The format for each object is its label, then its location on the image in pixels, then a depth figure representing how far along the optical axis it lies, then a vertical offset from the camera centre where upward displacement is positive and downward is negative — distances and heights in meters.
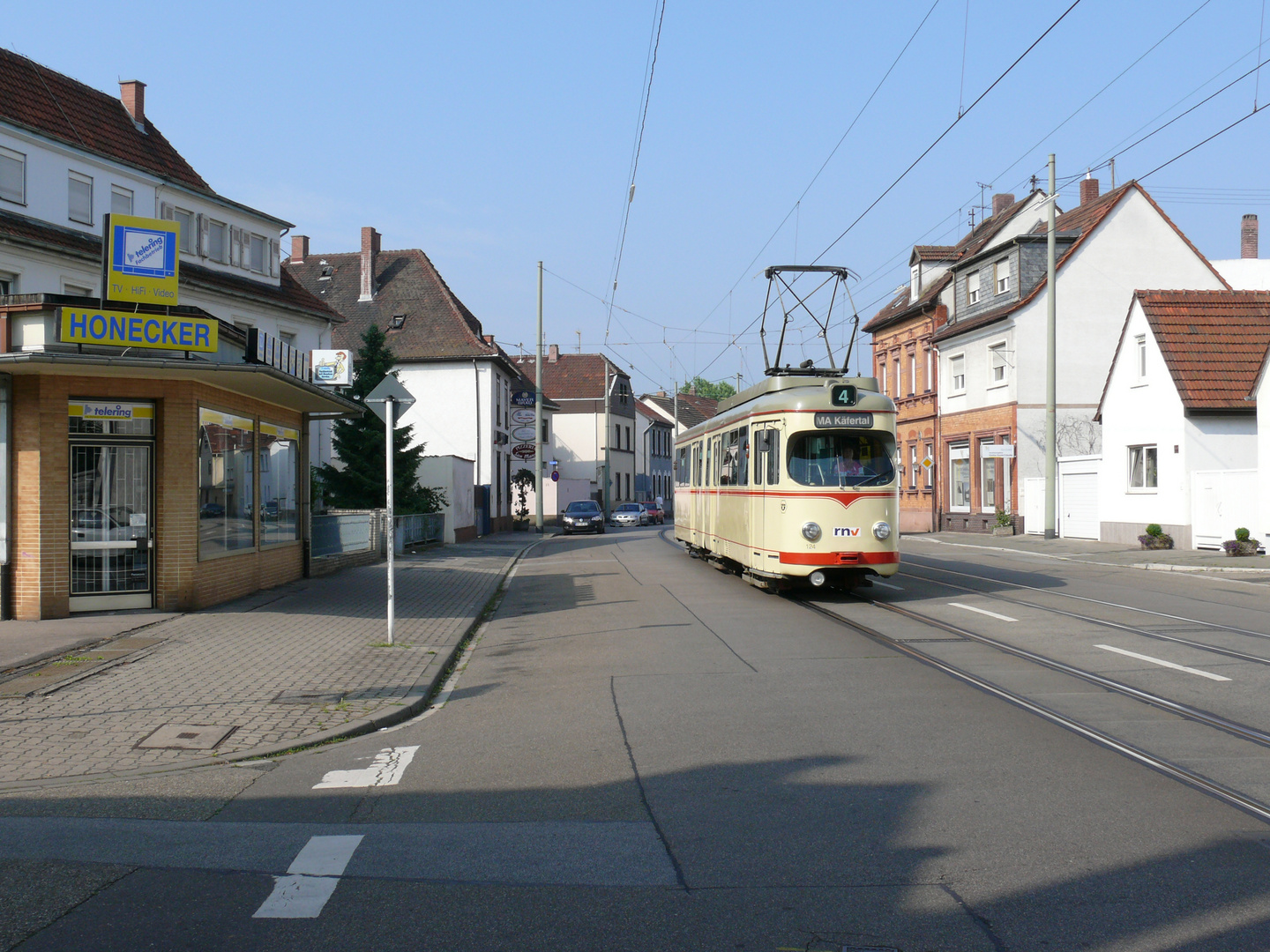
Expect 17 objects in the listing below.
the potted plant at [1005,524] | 37.09 -0.96
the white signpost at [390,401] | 12.66 +1.12
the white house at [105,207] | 26.11 +7.95
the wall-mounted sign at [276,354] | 15.39 +2.19
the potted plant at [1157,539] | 27.59 -1.08
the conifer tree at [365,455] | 31.98 +1.26
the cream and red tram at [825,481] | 16.17 +0.23
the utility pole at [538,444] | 42.31 +2.03
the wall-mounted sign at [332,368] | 34.53 +4.11
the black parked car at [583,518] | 47.97 -0.90
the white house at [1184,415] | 27.03 +2.06
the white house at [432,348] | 49.41 +6.68
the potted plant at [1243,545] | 24.52 -1.10
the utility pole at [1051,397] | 30.39 +2.76
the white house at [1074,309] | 37.44 +6.34
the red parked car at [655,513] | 63.19 -0.94
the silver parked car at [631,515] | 58.38 -0.94
